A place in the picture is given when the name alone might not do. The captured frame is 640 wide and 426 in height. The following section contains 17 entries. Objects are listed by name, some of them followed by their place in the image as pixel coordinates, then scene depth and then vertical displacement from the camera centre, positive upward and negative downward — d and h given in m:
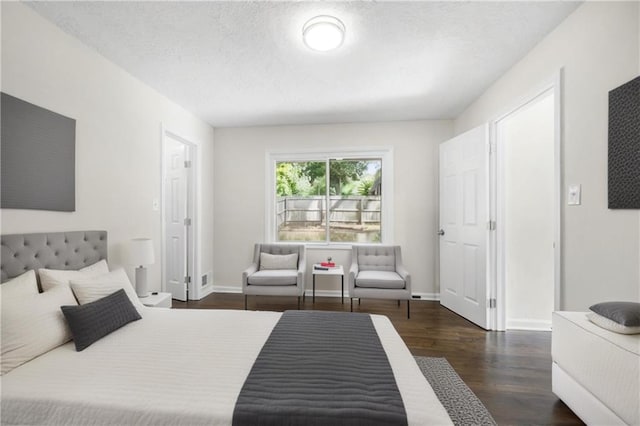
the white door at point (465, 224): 2.93 -0.13
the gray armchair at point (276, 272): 3.34 -0.77
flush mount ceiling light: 1.88 +1.29
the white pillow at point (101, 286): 1.72 -0.50
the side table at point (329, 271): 3.46 -0.75
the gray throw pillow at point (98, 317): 1.48 -0.62
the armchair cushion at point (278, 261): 3.76 -0.68
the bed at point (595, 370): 1.20 -0.79
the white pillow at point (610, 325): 1.27 -0.55
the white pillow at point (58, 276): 1.69 -0.42
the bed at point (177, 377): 1.01 -0.73
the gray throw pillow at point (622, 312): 1.26 -0.48
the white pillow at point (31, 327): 1.29 -0.59
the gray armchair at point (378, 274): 3.20 -0.78
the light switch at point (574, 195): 1.81 +0.12
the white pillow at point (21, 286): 1.41 -0.41
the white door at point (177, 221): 3.77 -0.12
